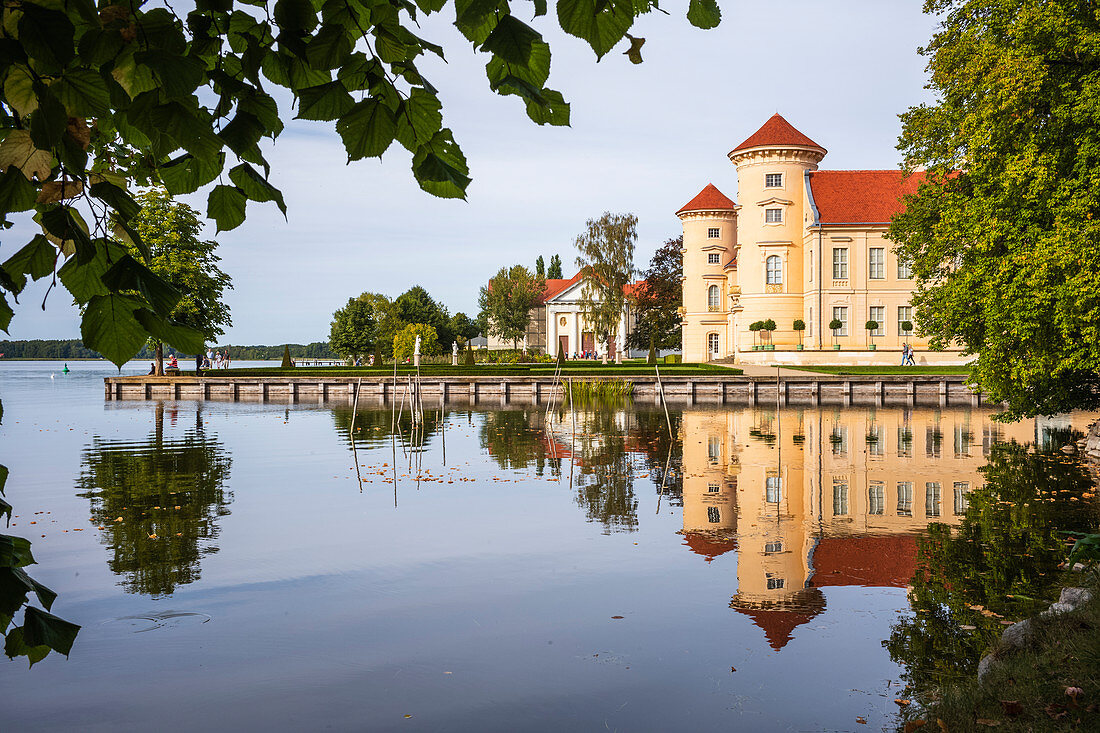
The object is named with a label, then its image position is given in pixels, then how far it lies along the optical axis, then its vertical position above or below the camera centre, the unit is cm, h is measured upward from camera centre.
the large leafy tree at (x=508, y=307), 8731 +559
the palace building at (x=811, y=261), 5128 +628
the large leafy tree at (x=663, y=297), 7206 +544
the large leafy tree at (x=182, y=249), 4469 +662
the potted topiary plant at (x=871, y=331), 5026 +154
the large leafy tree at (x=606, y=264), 6025 +702
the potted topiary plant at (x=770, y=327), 5244 +190
